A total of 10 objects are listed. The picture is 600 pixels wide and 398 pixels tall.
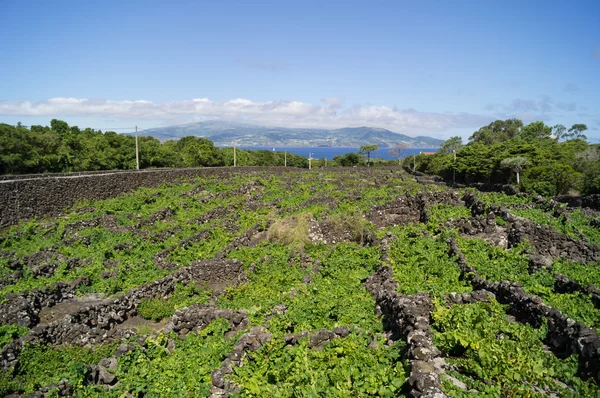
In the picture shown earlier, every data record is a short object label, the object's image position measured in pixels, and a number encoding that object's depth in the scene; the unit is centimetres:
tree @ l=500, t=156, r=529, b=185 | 4891
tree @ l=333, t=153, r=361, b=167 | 11075
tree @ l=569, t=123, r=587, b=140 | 10676
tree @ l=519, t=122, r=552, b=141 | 9119
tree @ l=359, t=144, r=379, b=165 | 10938
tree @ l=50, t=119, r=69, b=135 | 5682
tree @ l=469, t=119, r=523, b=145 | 10411
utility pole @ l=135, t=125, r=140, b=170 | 5063
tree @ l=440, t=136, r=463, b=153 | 13041
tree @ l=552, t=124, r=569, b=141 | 10881
